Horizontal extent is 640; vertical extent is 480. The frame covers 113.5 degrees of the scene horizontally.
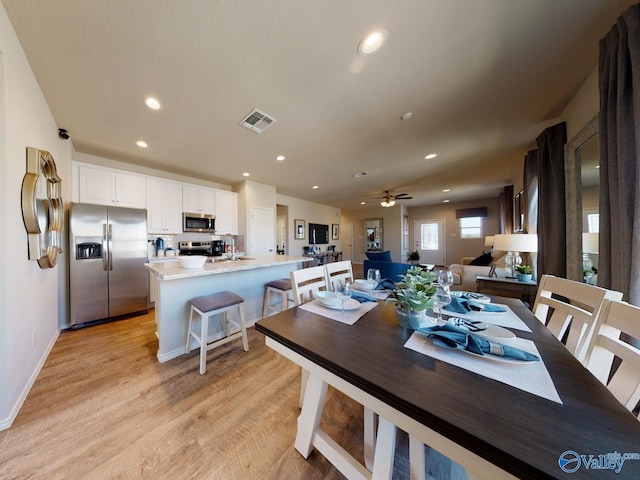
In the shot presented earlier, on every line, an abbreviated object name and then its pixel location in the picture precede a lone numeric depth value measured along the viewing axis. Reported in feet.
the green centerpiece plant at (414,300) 3.30
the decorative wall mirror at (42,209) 5.25
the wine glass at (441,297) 3.76
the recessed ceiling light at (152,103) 6.52
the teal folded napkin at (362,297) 4.70
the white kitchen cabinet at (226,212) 14.67
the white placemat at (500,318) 3.48
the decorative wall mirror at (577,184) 6.21
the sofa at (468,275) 12.38
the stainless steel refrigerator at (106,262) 9.00
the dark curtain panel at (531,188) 10.23
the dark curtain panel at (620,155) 3.86
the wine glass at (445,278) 4.26
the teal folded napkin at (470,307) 4.04
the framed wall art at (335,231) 26.78
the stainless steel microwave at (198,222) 13.10
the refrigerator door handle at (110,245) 9.71
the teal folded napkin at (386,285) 5.64
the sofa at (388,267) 11.84
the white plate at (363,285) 5.48
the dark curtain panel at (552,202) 7.45
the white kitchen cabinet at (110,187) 9.80
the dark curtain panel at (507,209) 16.00
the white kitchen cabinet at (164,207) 11.71
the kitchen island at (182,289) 6.66
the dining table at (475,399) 1.51
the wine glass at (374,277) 5.54
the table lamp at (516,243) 8.57
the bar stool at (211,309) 6.09
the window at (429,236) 26.96
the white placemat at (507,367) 2.12
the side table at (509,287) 8.42
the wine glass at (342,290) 4.43
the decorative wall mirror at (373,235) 27.22
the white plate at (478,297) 4.46
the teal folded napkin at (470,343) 2.48
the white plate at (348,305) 4.15
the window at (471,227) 24.58
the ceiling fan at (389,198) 18.90
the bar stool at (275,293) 8.56
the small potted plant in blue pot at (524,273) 8.80
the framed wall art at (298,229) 21.25
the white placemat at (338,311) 3.80
